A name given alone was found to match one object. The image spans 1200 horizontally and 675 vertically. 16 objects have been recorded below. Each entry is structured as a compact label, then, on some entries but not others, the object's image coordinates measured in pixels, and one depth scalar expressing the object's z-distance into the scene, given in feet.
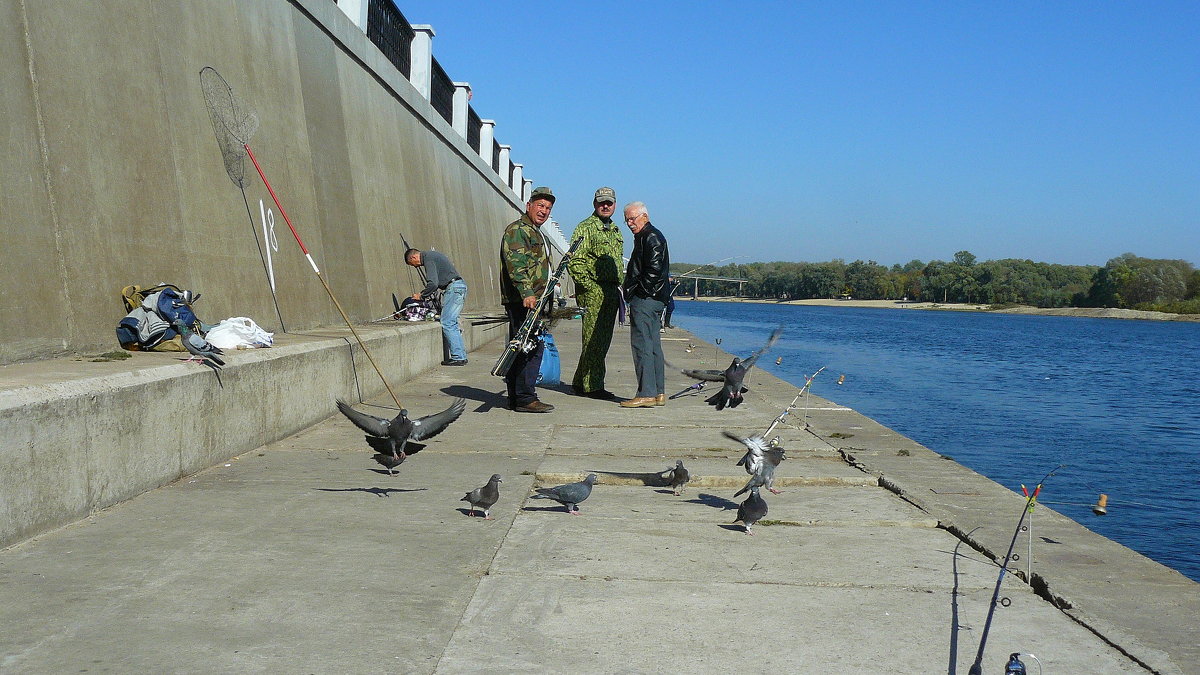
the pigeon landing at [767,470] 19.31
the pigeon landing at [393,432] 20.88
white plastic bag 25.31
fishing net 31.32
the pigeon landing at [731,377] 27.25
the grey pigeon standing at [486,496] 18.39
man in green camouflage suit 36.09
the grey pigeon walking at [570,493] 18.79
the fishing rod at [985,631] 9.78
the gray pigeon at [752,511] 17.90
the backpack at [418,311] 50.57
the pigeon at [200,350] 21.16
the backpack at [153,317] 22.80
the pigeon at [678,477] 21.43
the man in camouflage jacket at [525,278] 33.14
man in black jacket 34.12
